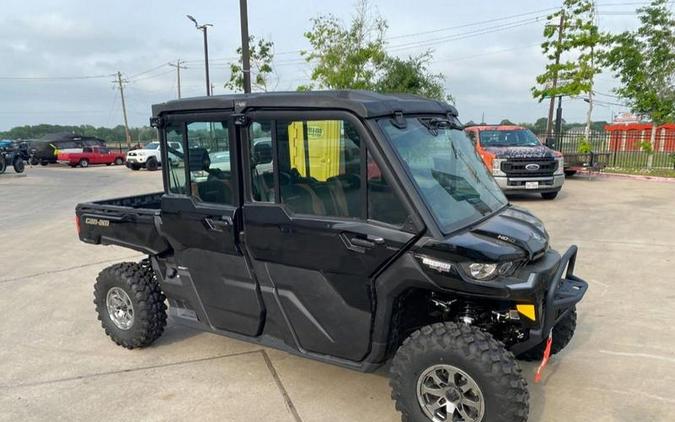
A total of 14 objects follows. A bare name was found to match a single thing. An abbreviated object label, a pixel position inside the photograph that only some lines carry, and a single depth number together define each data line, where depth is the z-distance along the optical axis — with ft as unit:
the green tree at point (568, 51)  66.85
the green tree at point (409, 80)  76.84
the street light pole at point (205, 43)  82.23
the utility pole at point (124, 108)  190.82
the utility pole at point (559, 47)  69.05
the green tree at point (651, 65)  61.05
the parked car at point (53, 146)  108.68
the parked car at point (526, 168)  38.42
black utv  9.01
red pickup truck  105.60
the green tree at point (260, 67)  68.69
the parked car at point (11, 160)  81.10
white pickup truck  93.35
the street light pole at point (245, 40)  41.04
